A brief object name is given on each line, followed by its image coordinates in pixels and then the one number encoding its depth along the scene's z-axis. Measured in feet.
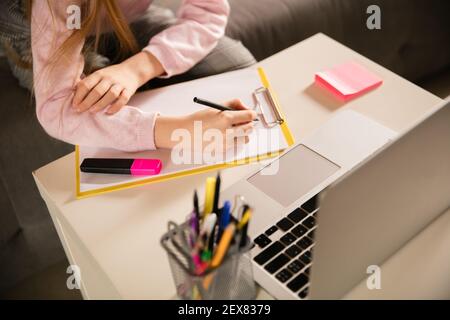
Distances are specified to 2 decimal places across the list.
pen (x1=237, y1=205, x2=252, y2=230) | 1.58
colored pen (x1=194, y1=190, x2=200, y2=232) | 1.67
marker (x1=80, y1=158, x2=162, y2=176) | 2.33
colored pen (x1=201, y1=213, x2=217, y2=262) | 1.64
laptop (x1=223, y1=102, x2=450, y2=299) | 1.53
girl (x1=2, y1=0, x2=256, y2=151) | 2.44
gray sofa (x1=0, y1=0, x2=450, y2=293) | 3.38
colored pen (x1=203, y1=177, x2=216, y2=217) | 1.69
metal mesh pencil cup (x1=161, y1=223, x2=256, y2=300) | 1.61
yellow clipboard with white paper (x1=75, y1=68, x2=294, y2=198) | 2.33
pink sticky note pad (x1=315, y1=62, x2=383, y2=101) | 2.65
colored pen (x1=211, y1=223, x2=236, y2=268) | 1.54
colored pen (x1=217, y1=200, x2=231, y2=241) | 1.66
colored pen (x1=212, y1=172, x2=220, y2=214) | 1.66
